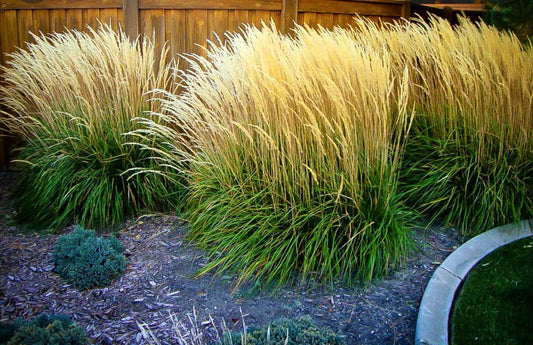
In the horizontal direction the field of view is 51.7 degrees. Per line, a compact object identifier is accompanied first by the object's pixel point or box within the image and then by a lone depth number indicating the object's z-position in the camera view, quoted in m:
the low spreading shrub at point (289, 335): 2.59
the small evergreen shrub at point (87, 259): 3.63
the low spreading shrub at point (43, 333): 2.43
